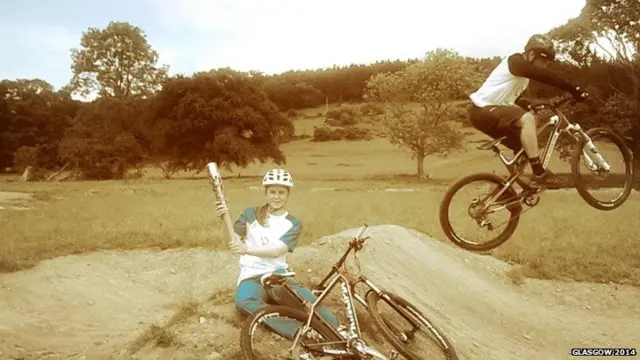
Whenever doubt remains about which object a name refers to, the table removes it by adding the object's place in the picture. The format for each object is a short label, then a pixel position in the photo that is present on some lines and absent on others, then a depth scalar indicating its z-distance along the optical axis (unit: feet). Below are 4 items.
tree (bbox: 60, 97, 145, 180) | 81.76
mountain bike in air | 22.34
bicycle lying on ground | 21.08
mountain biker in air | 20.07
